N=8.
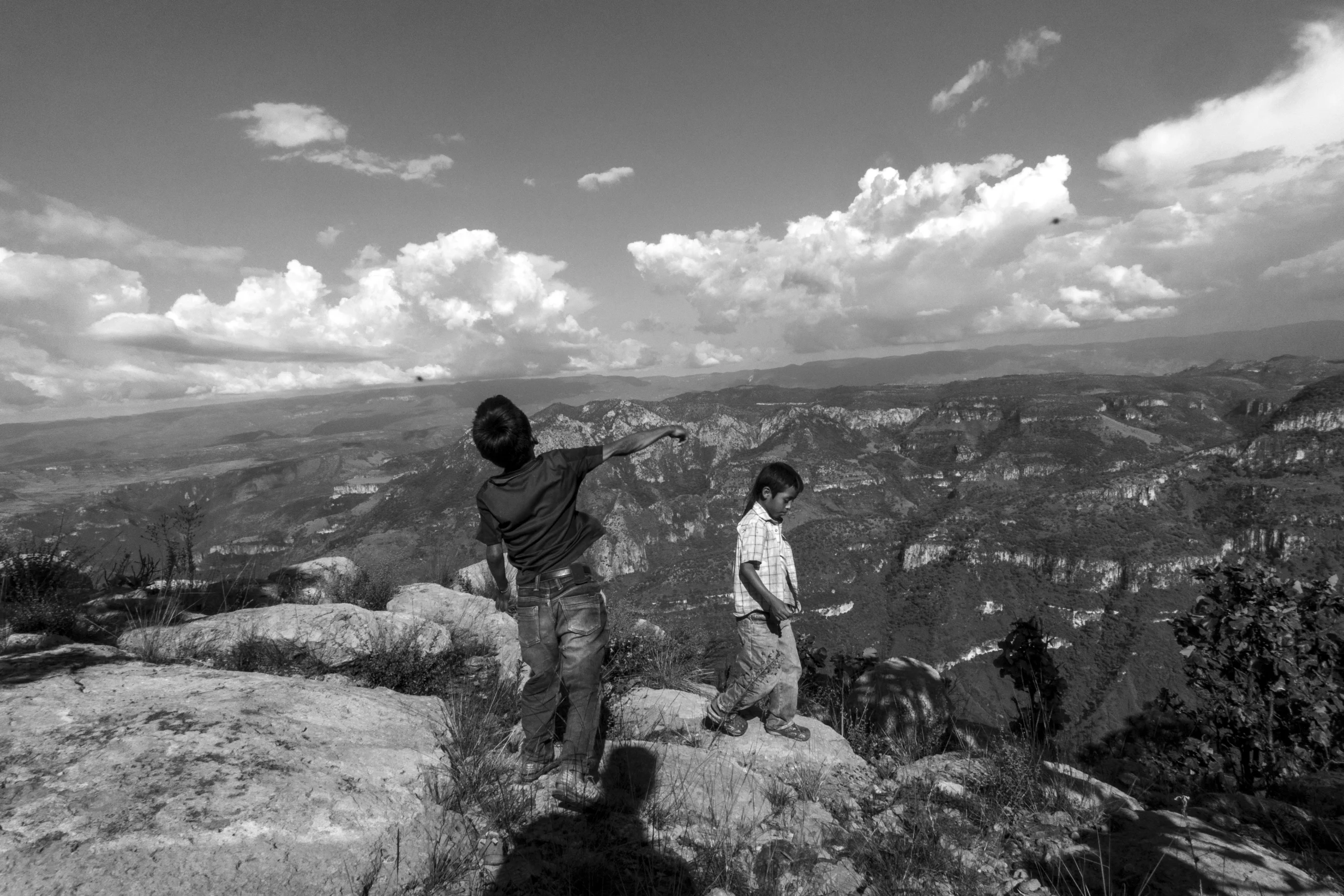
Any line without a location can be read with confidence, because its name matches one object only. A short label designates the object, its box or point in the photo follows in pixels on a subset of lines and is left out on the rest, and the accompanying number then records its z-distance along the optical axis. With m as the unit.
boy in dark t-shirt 4.27
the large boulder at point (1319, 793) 4.44
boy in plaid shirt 5.51
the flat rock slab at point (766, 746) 4.93
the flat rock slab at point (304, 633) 5.66
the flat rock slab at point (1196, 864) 3.02
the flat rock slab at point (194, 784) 2.54
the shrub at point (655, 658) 7.32
